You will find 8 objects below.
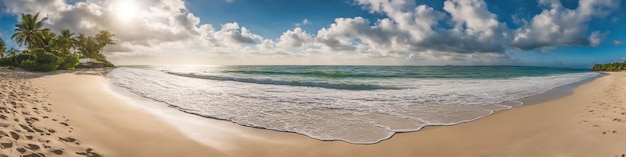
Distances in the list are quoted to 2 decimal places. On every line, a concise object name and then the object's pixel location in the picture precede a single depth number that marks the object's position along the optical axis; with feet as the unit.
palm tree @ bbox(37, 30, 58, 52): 139.33
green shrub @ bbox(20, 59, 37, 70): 105.40
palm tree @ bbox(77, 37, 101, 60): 184.96
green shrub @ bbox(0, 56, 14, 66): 121.80
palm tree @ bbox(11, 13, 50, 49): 127.95
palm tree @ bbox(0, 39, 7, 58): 172.46
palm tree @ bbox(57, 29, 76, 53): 165.40
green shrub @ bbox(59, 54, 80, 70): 132.36
